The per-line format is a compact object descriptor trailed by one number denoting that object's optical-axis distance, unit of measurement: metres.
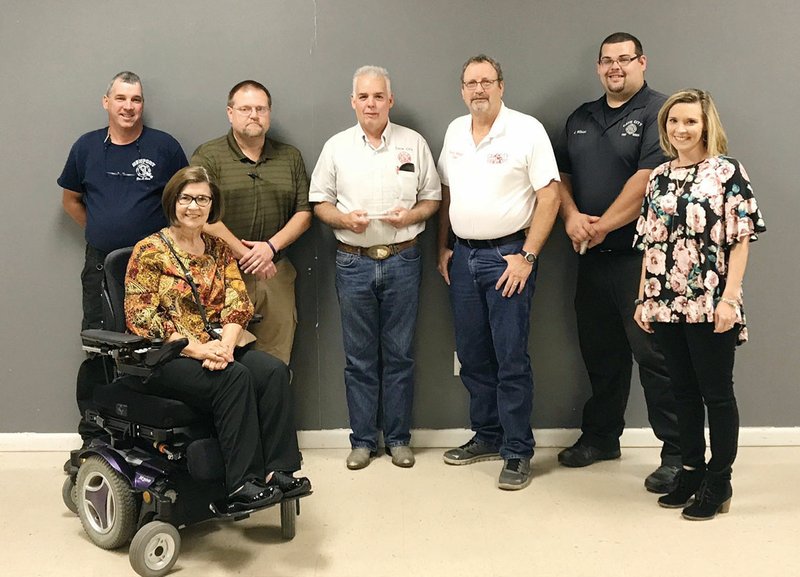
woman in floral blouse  2.88
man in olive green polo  3.55
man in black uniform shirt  3.42
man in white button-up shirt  3.60
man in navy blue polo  3.55
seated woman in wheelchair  2.77
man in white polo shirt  3.43
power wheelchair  2.73
